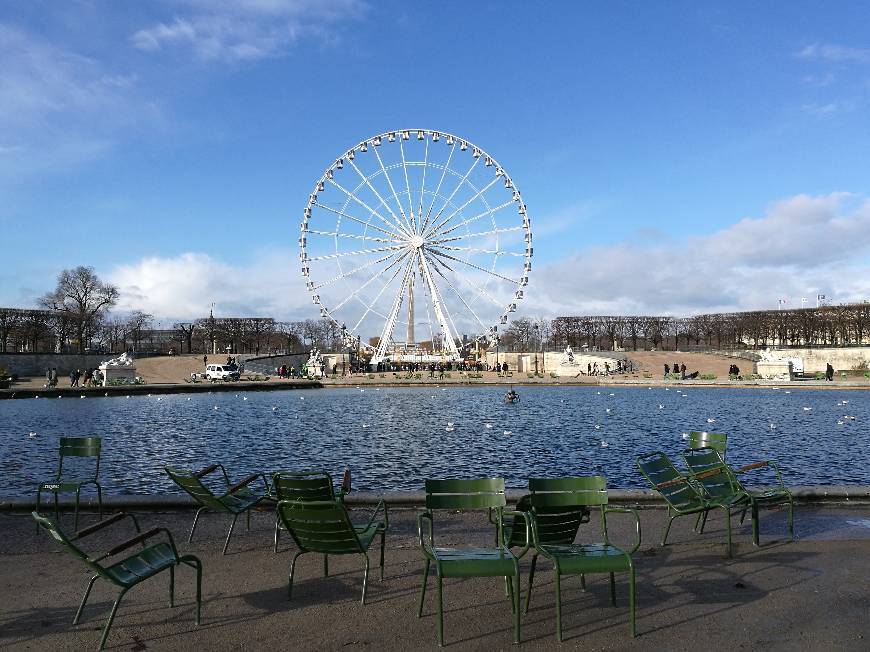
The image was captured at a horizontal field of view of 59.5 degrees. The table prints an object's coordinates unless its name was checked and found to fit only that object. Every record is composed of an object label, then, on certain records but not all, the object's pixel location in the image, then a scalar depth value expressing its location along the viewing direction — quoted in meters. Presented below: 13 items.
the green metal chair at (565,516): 5.04
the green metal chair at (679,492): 6.96
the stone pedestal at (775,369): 51.91
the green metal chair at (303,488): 6.34
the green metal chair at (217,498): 6.82
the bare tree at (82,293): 74.25
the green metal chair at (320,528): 5.27
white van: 53.38
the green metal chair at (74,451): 8.09
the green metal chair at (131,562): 4.43
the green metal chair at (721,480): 7.09
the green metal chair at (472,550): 4.74
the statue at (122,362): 45.05
